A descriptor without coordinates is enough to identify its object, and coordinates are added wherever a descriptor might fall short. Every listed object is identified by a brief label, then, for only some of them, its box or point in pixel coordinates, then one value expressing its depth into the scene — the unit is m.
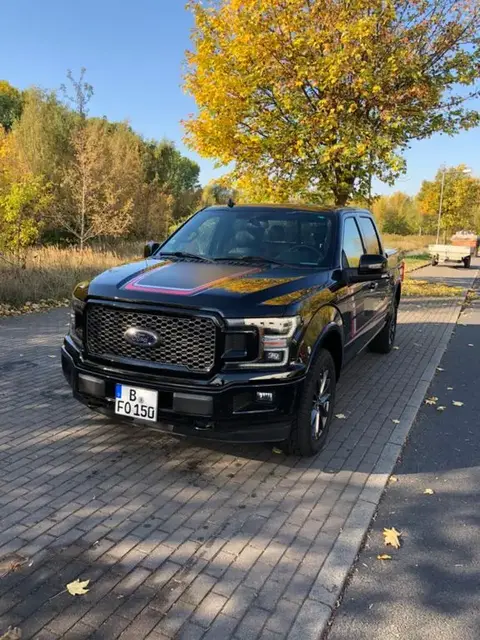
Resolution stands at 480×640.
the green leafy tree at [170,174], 35.50
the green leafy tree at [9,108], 34.81
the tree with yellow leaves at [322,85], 10.21
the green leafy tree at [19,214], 12.90
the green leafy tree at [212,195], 40.17
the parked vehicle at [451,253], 24.52
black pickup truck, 3.40
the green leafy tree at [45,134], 27.56
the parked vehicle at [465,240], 28.79
